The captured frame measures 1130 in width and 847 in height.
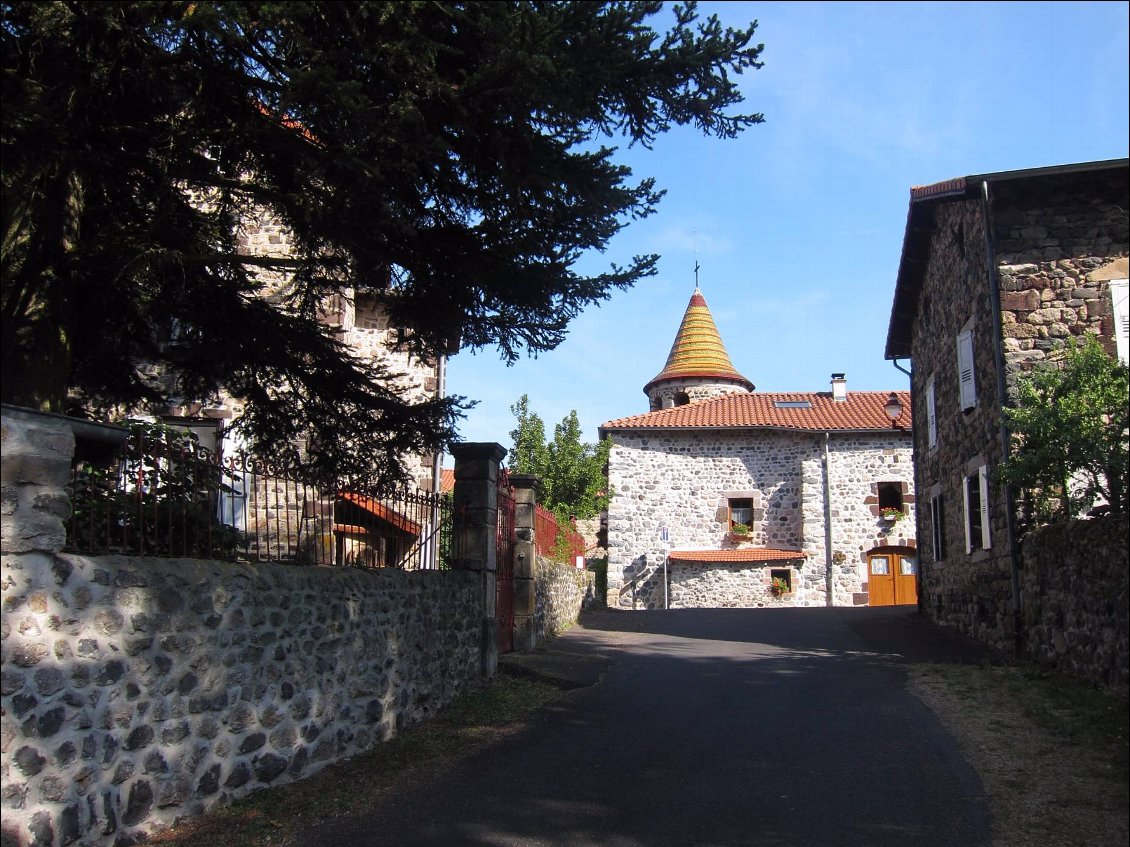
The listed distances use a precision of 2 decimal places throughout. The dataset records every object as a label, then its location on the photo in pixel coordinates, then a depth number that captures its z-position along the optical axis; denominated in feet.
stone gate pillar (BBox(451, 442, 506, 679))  32.37
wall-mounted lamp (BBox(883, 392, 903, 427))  89.04
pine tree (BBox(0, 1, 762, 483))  17.54
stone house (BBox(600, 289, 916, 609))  87.20
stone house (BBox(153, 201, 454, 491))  42.37
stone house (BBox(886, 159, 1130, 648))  36.94
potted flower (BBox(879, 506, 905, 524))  87.20
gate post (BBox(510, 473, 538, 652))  39.65
